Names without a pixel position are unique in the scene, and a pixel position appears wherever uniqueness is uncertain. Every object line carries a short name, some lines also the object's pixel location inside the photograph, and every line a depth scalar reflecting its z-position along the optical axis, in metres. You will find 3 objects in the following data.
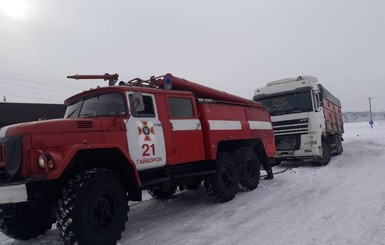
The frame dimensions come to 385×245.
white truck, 14.39
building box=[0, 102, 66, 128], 15.34
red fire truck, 5.07
